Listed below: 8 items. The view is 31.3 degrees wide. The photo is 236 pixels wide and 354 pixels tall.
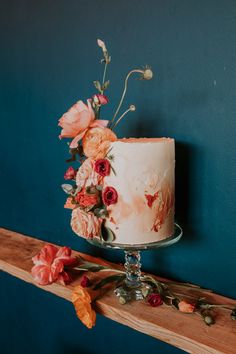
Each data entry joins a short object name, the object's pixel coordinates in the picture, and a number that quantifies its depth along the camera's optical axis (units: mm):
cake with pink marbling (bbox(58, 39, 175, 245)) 717
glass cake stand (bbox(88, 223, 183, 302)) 738
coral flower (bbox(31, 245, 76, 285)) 840
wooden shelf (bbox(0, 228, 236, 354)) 647
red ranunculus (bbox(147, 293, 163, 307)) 755
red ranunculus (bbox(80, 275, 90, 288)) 830
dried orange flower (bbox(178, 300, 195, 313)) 727
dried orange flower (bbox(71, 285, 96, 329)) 745
